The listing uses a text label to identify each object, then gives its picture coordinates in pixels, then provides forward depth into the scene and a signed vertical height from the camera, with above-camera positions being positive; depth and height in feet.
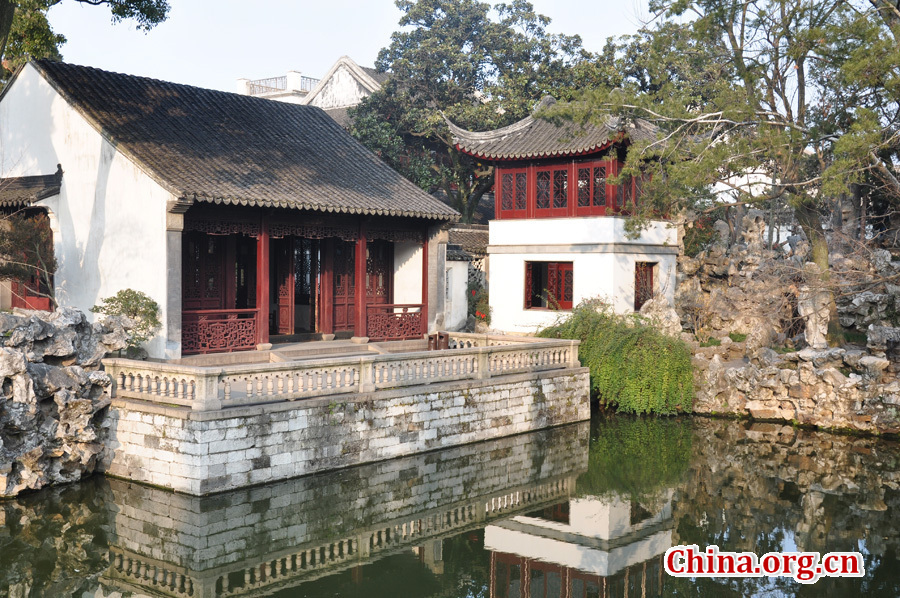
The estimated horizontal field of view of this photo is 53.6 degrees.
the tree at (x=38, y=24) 47.09 +14.85
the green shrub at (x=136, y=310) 41.86 -0.97
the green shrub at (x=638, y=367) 52.11 -4.55
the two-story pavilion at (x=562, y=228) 61.52 +4.42
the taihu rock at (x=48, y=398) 32.91 -4.17
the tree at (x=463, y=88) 82.48 +19.50
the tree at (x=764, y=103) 44.39 +10.32
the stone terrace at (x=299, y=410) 33.86 -5.17
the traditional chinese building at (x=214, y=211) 43.42 +4.21
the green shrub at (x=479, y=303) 67.72 -1.05
